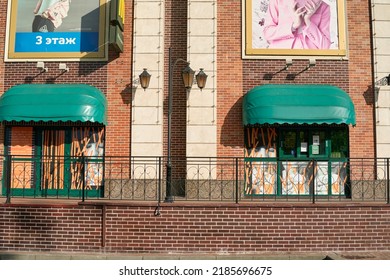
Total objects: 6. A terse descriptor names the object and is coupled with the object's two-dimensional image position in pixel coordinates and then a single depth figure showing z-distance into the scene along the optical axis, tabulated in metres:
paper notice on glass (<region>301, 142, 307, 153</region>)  11.55
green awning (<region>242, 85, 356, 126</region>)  10.31
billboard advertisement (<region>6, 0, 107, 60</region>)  11.82
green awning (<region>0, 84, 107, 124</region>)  10.41
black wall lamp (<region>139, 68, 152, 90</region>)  11.02
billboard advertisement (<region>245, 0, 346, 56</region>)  11.67
